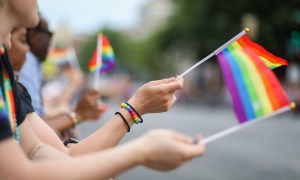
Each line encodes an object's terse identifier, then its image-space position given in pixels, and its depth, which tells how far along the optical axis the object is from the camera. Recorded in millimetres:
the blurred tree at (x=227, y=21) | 25891
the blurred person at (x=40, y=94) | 2904
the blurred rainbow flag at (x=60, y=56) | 6144
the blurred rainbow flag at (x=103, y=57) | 3727
